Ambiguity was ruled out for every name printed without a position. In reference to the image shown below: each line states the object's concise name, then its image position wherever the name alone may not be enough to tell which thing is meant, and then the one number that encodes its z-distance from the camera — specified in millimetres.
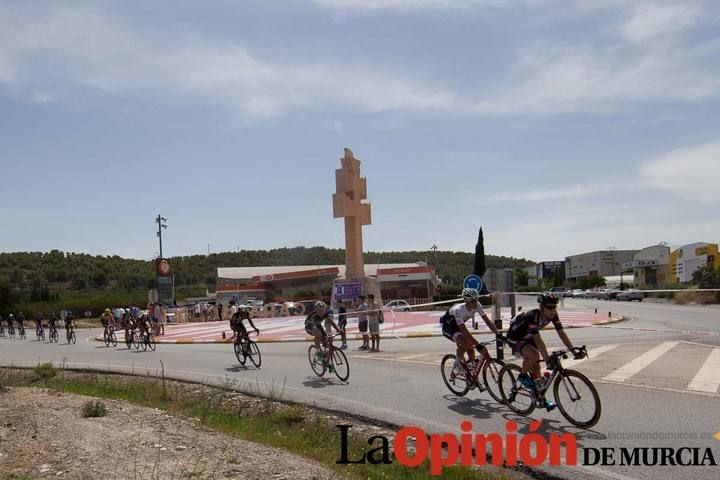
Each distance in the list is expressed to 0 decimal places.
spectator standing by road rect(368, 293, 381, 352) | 18812
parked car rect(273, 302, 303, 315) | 50469
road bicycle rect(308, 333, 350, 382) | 12633
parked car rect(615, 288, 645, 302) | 58781
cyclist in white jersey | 9461
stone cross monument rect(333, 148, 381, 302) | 41719
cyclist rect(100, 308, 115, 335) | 28562
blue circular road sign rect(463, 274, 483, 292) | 17034
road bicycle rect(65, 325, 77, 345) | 31156
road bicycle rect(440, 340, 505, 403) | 9250
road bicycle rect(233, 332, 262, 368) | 16016
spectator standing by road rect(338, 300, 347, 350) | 19797
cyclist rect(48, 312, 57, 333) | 33938
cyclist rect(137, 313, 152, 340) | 24386
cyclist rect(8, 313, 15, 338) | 42469
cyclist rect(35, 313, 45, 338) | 36469
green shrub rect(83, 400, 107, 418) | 8906
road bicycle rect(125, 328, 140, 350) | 25719
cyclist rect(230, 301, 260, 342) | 16047
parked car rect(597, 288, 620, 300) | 61688
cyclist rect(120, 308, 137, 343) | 25706
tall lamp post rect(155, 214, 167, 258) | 65419
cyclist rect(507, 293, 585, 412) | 7836
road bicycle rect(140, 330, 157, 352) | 24438
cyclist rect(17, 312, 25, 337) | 40581
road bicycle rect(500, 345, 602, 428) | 7395
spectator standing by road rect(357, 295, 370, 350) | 19469
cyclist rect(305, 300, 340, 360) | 12984
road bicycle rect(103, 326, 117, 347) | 28519
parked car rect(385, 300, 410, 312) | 50606
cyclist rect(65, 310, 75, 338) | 31406
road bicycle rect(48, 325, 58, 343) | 33906
